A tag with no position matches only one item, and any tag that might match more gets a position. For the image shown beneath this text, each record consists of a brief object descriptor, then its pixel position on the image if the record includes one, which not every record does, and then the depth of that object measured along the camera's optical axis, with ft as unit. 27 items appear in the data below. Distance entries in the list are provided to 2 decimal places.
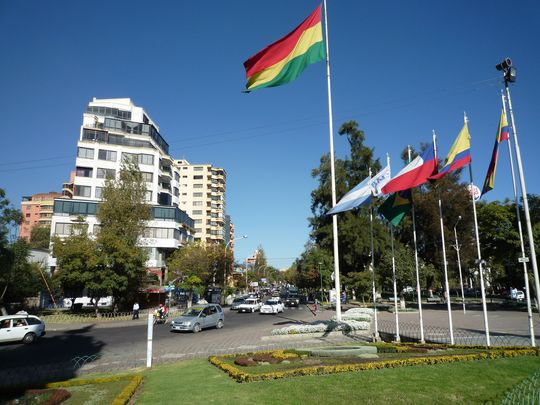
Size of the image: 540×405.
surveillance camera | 47.31
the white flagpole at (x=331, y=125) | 57.54
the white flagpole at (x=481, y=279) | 46.21
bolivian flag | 50.96
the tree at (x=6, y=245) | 100.42
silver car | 82.63
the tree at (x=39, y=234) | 302.27
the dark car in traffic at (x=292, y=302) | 187.21
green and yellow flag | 56.13
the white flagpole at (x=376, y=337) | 56.82
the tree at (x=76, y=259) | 109.50
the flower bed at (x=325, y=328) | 62.80
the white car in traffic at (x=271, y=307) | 139.03
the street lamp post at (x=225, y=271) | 196.13
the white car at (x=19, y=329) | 67.56
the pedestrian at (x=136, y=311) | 116.47
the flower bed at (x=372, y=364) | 32.09
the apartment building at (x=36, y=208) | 404.16
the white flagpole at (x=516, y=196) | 46.22
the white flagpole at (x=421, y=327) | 53.25
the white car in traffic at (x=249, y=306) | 153.99
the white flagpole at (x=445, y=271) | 50.14
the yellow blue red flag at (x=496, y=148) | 48.42
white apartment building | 175.73
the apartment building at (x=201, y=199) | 336.29
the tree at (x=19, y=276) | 108.88
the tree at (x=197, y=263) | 171.32
